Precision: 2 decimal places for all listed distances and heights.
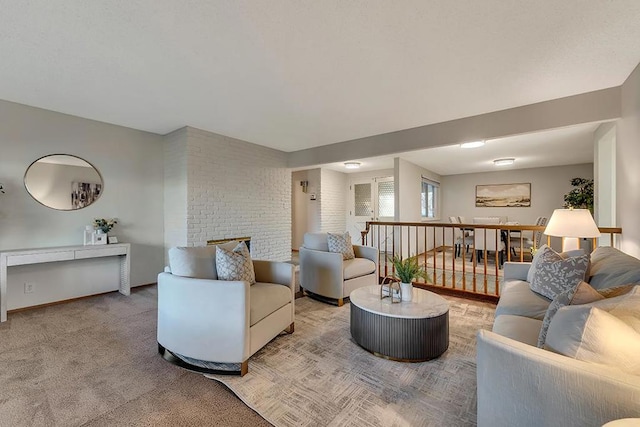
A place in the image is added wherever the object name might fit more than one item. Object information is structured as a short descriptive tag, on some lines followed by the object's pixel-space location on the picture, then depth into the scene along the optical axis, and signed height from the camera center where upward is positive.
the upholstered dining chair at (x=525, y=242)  5.79 -0.66
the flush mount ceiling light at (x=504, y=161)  5.82 +1.15
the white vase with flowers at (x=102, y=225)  3.57 -0.14
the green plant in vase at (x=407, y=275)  2.33 -0.53
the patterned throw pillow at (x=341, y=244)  3.55 -0.41
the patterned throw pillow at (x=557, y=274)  1.87 -0.44
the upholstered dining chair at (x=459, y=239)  6.08 -0.60
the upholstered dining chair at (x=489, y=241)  5.33 -0.55
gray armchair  3.25 -0.70
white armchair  1.87 -0.76
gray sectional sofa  0.80 -0.58
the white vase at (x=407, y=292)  2.32 -0.67
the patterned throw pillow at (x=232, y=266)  2.24 -0.43
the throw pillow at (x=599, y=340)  0.86 -0.42
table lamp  2.57 -0.11
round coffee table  2.01 -0.88
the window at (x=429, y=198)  7.09 +0.44
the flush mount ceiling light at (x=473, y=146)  4.34 +1.13
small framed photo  3.53 -0.32
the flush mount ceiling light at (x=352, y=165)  5.92 +1.11
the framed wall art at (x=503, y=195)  7.03 +0.50
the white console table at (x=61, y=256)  2.80 -0.48
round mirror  3.23 +0.42
